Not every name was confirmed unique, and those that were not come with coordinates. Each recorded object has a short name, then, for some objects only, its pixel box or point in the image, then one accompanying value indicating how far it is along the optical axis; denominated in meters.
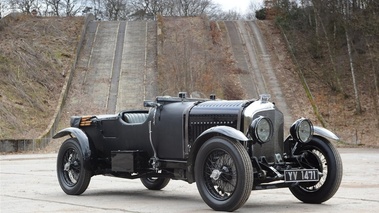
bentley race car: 8.87
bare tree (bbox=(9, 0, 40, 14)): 72.29
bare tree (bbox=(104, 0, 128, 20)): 82.19
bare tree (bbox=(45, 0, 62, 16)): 76.81
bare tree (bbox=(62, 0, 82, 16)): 77.48
